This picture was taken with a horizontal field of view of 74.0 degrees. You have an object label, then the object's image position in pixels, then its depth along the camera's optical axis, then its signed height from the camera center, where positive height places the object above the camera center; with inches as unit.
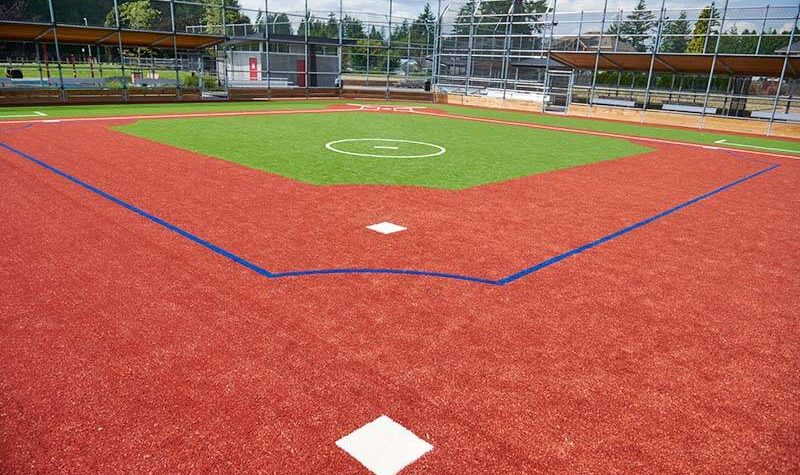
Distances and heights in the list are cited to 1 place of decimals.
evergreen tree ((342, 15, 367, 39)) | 1291.8 +113.7
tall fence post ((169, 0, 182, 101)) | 989.9 +42.1
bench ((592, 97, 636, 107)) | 1155.1 -35.1
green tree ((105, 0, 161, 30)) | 2020.2 +206.6
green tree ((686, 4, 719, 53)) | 947.0 +116.3
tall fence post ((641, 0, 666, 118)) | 984.9 +69.8
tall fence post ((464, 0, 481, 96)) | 1306.3 +82.4
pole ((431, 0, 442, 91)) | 1374.8 +73.6
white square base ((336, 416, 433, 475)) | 107.2 -74.6
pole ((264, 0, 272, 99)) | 1149.1 +91.7
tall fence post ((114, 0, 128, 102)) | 911.0 -1.2
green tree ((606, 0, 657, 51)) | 1050.7 +117.3
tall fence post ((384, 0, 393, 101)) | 1262.8 +58.7
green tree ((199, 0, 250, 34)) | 1868.6 +205.2
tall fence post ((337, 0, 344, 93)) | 1269.7 +110.9
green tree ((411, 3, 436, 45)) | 1407.5 +123.1
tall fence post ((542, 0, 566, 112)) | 1140.5 +71.9
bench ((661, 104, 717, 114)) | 1066.9 -39.5
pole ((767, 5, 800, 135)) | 815.8 +45.6
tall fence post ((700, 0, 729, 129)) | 897.5 +51.8
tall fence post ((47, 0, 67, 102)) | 840.9 +7.3
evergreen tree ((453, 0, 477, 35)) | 1330.0 +147.4
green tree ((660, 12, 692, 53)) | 999.6 +95.6
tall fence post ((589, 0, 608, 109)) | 1052.7 +77.5
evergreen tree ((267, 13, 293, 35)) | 1224.0 +108.8
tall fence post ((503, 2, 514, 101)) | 1229.1 +76.4
